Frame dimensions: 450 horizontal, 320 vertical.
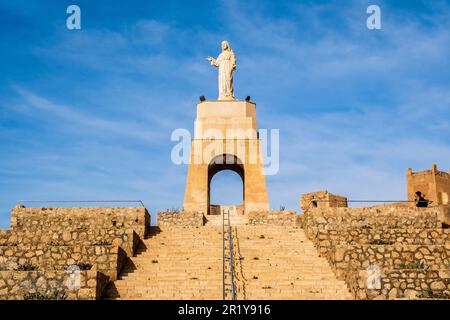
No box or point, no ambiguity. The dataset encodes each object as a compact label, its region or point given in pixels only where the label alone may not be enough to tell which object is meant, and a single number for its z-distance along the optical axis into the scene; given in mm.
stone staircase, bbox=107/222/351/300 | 17047
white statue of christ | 31375
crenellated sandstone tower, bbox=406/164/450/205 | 53375
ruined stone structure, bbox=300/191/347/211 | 36469
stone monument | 28969
